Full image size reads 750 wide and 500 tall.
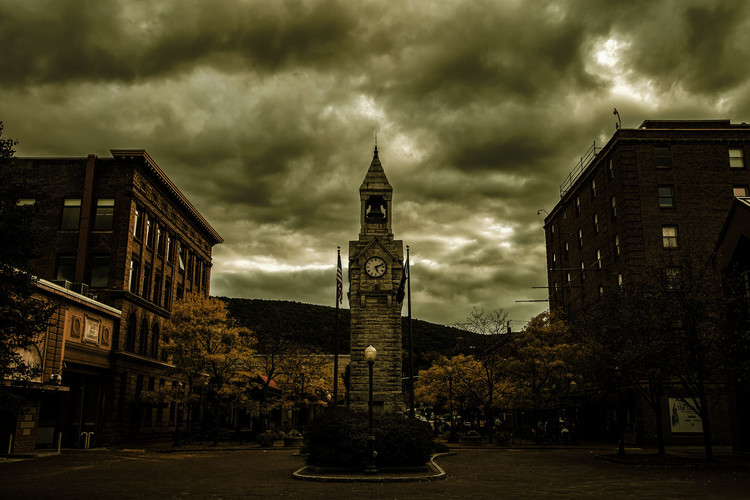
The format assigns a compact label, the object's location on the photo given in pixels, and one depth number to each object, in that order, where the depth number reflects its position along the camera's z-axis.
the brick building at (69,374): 32.16
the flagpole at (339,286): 35.69
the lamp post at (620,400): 31.22
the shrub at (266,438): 41.50
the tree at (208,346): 43.91
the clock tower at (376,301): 39.56
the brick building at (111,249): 43.72
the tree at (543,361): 45.91
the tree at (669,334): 27.50
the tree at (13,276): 17.08
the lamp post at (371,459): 21.69
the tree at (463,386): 49.91
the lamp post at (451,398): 48.81
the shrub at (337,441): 23.09
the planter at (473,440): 46.50
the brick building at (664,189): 45.84
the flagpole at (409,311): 34.08
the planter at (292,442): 40.75
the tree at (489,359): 49.25
